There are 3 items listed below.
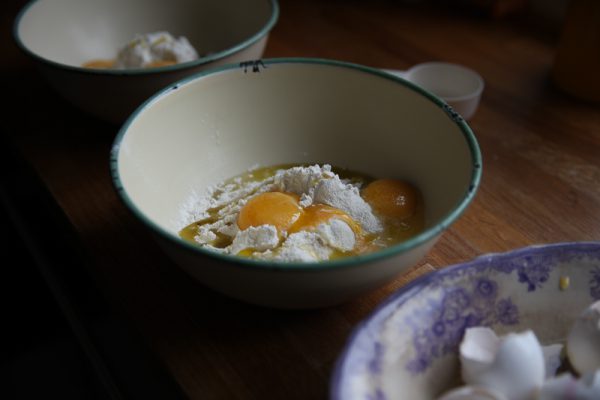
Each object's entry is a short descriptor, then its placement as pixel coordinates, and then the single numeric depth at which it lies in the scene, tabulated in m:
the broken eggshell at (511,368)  0.56
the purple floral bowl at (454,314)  0.57
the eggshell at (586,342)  0.60
